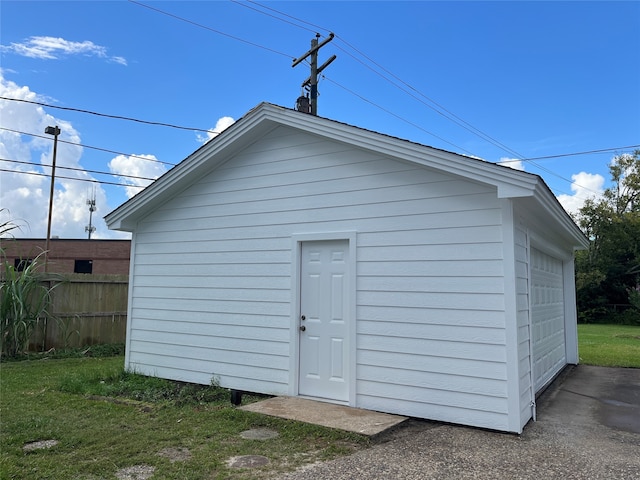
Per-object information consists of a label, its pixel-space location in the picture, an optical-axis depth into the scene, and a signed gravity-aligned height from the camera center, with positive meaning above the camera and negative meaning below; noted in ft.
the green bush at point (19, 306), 29.96 -1.55
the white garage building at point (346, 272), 15.81 +0.70
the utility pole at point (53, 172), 59.06 +15.16
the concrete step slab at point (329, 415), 15.06 -4.66
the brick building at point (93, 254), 90.54 +6.08
